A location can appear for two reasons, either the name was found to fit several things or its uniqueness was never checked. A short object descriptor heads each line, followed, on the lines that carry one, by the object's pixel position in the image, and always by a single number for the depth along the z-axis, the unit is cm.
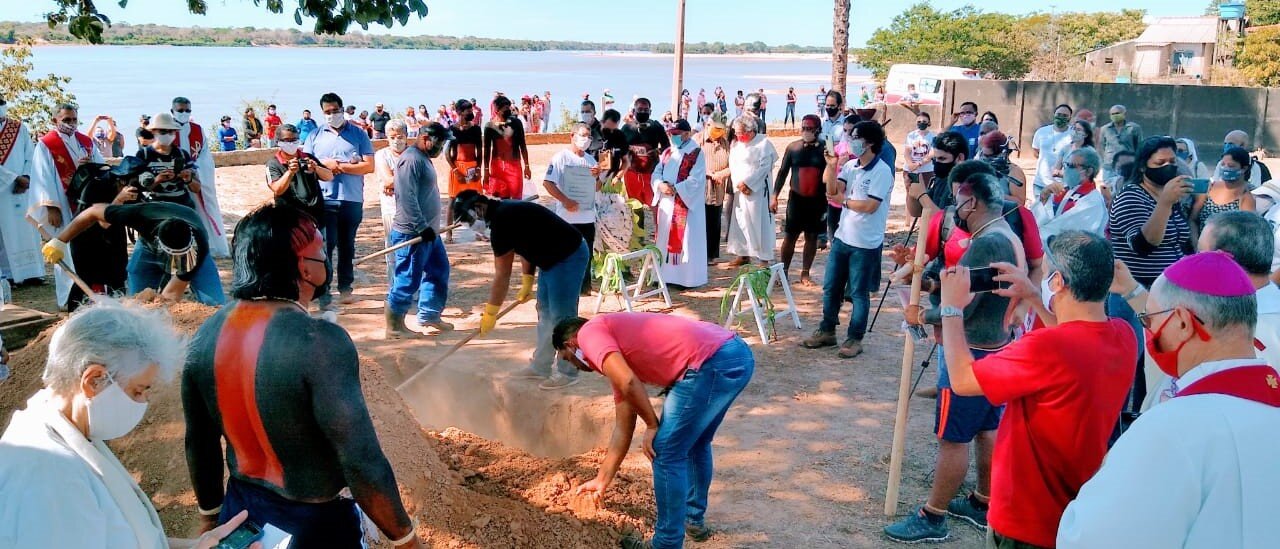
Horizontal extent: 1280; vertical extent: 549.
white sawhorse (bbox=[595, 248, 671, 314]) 805
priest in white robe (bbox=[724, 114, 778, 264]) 934
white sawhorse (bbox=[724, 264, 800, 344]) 752
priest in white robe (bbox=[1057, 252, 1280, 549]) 190
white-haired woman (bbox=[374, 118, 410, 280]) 852
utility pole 1944
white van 2634
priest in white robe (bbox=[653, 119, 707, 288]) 914
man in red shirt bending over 404
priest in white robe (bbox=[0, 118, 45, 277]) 891
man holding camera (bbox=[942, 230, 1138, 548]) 297
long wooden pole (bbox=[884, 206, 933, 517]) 446
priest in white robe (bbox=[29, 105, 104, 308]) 829
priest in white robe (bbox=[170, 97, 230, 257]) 938
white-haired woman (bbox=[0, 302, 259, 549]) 196
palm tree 1684
